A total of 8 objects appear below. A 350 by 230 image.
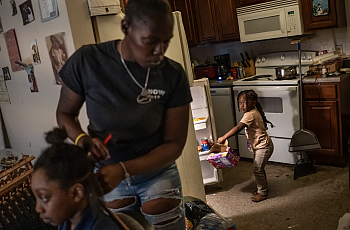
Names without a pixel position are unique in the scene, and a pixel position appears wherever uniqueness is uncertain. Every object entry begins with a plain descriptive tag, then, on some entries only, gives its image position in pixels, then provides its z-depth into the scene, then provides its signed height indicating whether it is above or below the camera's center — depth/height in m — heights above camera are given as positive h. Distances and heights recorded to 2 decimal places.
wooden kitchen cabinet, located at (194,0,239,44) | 2.62 +0.20
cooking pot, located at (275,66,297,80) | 2.41 -0.25
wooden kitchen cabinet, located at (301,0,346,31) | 2.21 +0.08
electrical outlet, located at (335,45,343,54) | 2.48 -0.15
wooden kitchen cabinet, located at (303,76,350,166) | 2.23 -0.55
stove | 2.34 -0.43
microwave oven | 2.31 +0.12
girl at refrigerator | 2.05 -0.56
